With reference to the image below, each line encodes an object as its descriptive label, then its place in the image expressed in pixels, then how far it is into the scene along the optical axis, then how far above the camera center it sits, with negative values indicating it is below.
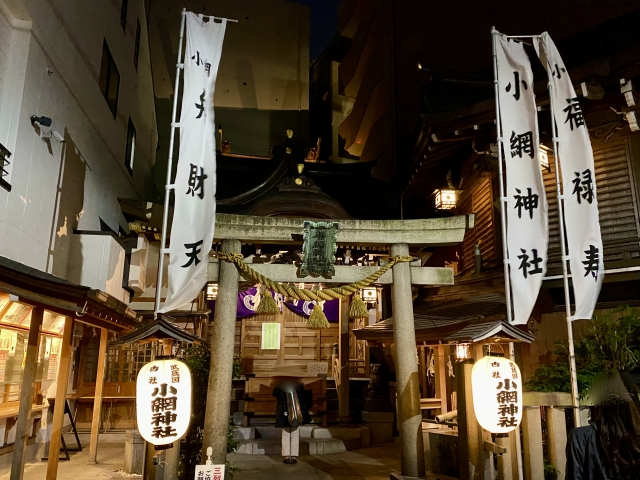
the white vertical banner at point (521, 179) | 8.42 +3.20
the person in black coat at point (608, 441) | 3.96 -0.70
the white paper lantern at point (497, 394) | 7.08 -0.58
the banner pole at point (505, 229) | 7.47 +2.25
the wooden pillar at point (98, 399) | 11.45 -1.19
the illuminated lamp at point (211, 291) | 15.62 +1.92
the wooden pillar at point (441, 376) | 13.59 -0.63
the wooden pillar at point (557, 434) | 7.92 -1.28
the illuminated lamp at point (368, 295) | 15.85 +1.86
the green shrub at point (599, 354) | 8.82 +0.03
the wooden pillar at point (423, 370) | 16.77 -0.56
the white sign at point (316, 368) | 16.55 -0.53
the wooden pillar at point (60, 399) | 8.88 -0.95
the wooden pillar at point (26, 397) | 7.28 -0.73
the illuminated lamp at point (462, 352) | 12.37 +0.05
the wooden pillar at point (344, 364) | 15.16 -0.36
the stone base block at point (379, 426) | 15.08 -2.26
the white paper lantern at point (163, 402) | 7.13 -0.76
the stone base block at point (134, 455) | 10.27 -2.19
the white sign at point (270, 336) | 18.56 +0.60
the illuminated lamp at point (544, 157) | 11.66 +4.73
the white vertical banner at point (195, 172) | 8.29 +3.18
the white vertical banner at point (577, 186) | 8.30 +3.03
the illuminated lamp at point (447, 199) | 14.03 +4.41
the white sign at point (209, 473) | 7.39 -1.83
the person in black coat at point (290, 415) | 11.75 -1.52
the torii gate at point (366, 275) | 8.92 +1.49
